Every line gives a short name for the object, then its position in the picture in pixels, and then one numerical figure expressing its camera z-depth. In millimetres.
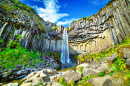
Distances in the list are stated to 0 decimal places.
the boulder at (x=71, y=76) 5179
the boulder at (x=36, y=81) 4775
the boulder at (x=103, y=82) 3551
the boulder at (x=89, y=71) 5566
